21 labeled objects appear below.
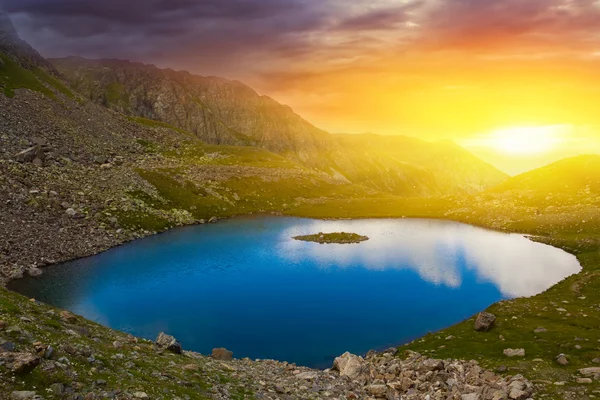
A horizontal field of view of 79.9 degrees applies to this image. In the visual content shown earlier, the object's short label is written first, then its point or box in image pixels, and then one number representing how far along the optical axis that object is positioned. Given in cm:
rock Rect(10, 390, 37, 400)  1398
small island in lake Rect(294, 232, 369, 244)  10533
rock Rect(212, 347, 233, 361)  3824
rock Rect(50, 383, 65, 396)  1547
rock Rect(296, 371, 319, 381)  2988
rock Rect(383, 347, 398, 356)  3900
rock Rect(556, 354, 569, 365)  3094
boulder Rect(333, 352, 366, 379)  3166
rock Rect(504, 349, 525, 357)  3462
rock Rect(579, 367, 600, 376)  2786
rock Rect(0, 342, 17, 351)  1686
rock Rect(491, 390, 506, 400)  2493
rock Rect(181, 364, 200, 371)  2573
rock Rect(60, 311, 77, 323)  2833
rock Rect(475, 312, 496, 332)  4300
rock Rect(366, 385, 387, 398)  2759
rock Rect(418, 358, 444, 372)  3070
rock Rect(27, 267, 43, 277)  6278
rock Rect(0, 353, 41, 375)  1541
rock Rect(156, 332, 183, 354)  3062
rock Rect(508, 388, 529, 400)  2494
